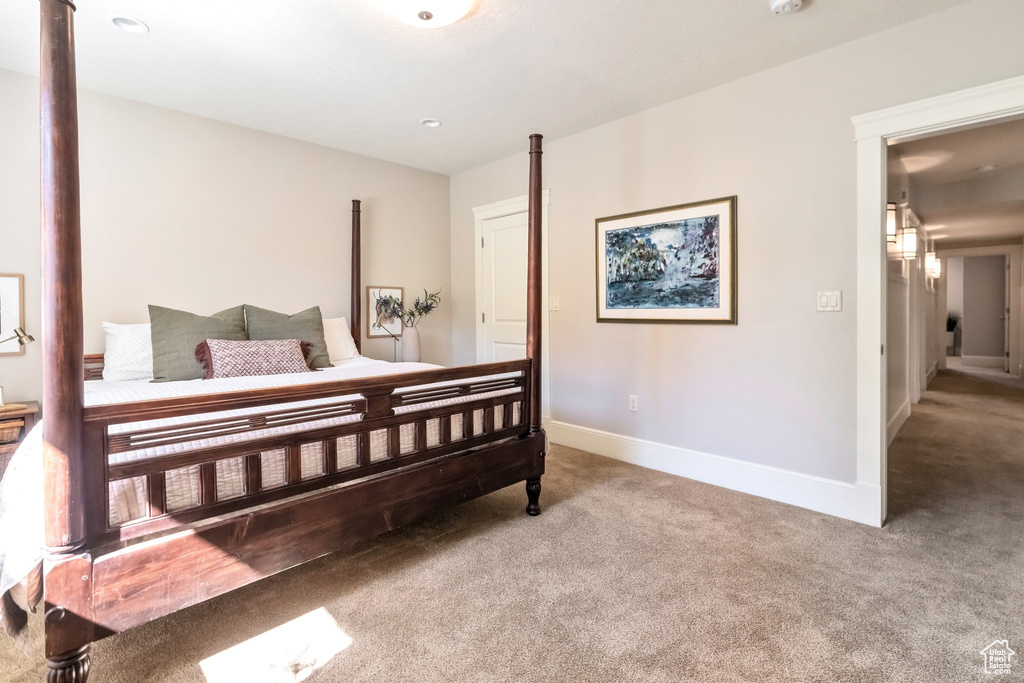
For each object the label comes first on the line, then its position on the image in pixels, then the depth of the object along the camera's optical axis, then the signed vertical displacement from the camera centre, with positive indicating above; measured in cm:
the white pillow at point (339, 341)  374 -6
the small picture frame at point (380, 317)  432 +15
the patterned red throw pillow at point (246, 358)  273 -14
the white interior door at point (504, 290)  430 +39
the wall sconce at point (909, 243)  405 +72
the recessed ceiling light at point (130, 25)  226 +149
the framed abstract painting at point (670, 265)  300 +44
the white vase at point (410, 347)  434 -13
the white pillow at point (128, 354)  283 -10
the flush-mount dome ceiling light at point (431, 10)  204 +141
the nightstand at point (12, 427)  239 -46
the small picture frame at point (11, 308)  267 +17
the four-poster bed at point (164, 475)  123 -52
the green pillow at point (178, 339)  273 -2
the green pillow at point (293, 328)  321 +5
